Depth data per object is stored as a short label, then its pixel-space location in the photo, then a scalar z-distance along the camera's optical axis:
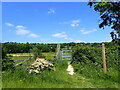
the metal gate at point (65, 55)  9.23
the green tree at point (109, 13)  9.77
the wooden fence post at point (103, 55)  5.82
